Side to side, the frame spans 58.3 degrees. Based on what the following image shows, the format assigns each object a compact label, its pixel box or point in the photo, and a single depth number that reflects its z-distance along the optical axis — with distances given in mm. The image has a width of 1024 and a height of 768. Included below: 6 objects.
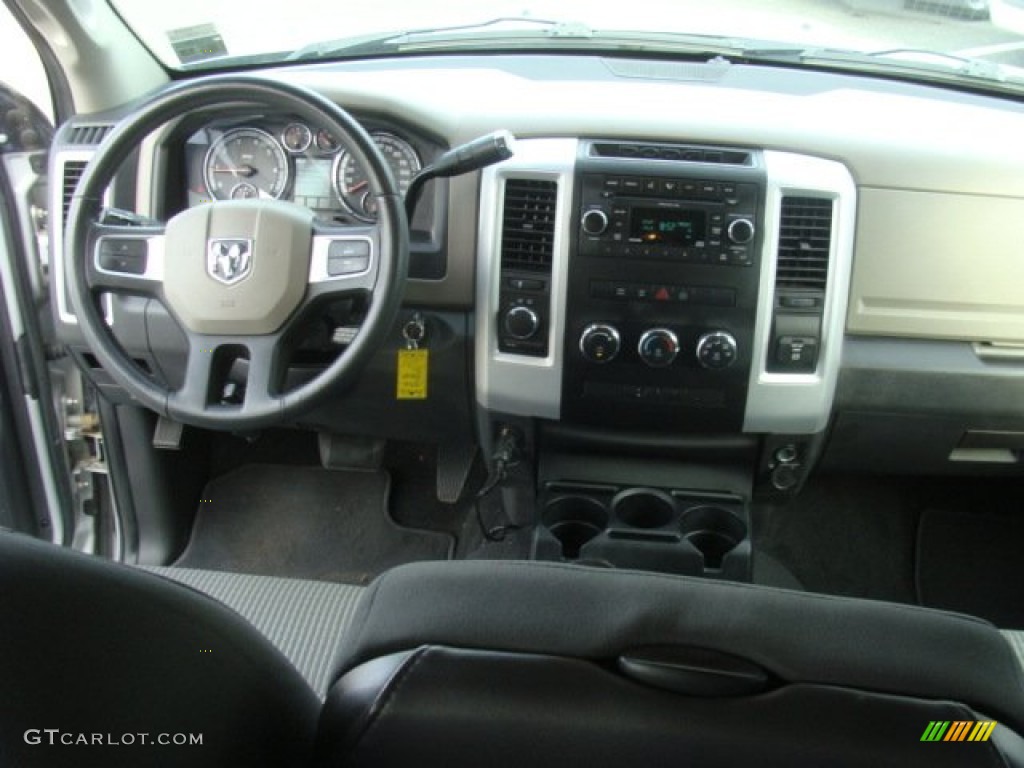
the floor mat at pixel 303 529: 2352
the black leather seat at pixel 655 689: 721
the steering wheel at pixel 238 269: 1456
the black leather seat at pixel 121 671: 582
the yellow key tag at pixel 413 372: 1832
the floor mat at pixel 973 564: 2188
